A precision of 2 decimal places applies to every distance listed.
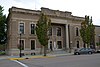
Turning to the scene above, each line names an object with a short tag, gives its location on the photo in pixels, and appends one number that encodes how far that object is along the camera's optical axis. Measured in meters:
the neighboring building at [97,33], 23.53
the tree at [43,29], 14.99
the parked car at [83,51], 15.89
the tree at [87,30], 18.41
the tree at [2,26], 19.80
